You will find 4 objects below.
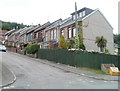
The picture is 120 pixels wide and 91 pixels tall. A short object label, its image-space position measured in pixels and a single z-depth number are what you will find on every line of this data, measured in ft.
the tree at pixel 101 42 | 47.69
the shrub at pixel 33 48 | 55.85
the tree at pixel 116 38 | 101.03
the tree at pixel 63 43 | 47.70
